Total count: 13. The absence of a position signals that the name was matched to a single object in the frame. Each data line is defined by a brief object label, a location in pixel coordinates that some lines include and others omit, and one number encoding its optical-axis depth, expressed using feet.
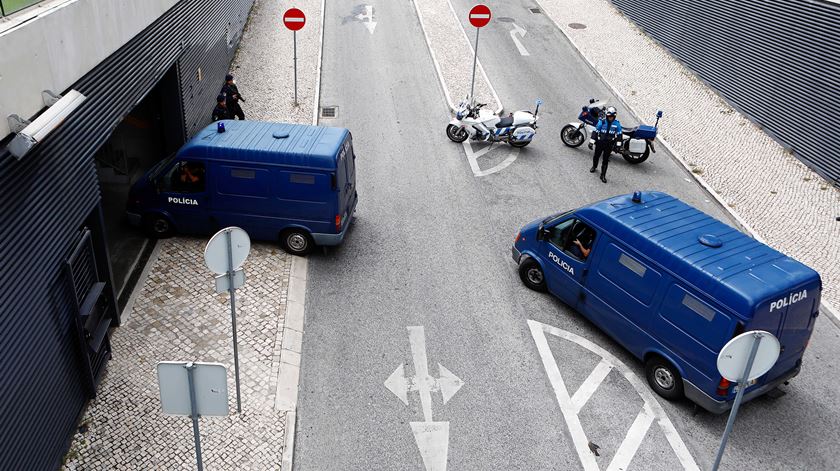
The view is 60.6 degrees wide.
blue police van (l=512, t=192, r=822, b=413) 30.12
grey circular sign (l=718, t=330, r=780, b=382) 22.50
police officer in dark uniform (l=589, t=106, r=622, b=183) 51.93
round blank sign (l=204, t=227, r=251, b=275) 26.43
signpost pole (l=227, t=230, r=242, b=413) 27.25
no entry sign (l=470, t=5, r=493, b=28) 61.43
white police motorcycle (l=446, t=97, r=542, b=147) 57.11
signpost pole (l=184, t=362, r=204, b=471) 21.19
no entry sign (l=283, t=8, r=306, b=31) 60.90
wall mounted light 22.82
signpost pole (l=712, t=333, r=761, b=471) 22.47
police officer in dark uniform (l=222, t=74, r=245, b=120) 53.26
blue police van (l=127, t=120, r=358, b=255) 39.91
